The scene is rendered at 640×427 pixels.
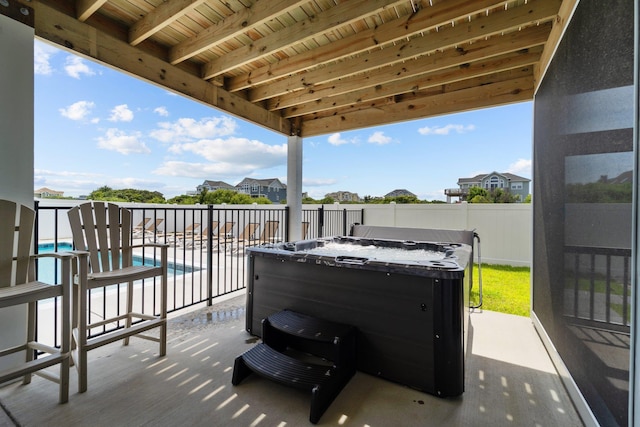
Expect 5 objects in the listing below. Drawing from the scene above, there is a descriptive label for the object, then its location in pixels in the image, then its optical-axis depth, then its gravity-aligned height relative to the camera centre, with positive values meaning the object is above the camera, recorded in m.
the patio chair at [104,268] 1.68 -0.43
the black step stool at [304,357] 1.57 -0.95
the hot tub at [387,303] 1.64 -0.63
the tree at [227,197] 13.62 +0.69
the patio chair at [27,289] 1.48 -0.45
